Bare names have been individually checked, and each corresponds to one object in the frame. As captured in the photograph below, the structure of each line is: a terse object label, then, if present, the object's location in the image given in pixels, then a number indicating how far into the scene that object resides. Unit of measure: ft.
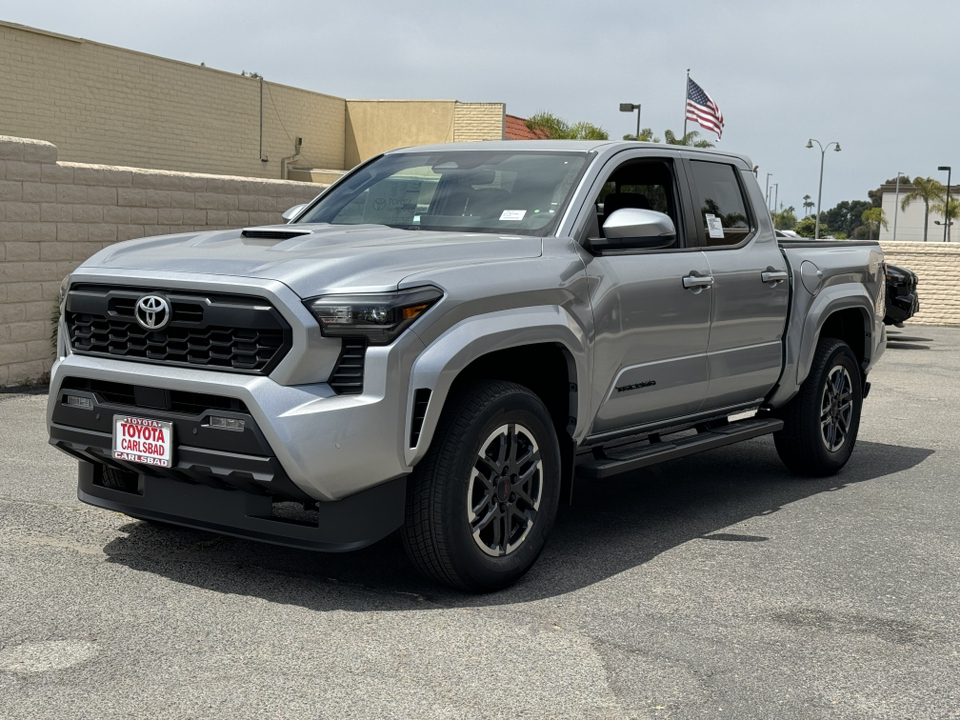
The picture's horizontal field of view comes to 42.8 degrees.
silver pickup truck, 15.38
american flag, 104.68
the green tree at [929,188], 246.68
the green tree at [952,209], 260.01
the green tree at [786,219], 364.28
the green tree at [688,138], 154.71
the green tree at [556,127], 141.18
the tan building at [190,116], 91.61
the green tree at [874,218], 316.81
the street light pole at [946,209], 237.04
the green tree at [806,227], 336.18
